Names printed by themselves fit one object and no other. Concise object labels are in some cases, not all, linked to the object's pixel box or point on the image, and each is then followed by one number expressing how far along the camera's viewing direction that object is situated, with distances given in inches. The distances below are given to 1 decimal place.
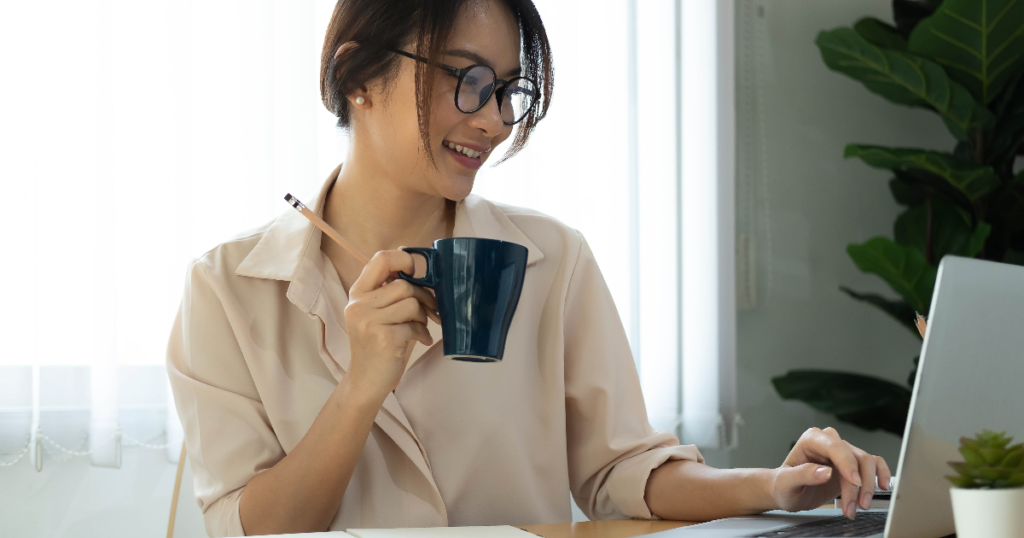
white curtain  60.1
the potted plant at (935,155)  77.6
